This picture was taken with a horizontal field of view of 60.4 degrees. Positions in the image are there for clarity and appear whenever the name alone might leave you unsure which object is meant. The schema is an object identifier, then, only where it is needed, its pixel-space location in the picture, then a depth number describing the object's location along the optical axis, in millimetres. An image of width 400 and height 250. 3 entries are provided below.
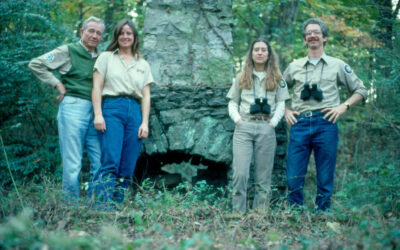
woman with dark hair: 3316
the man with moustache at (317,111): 3490
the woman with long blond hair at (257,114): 3605
